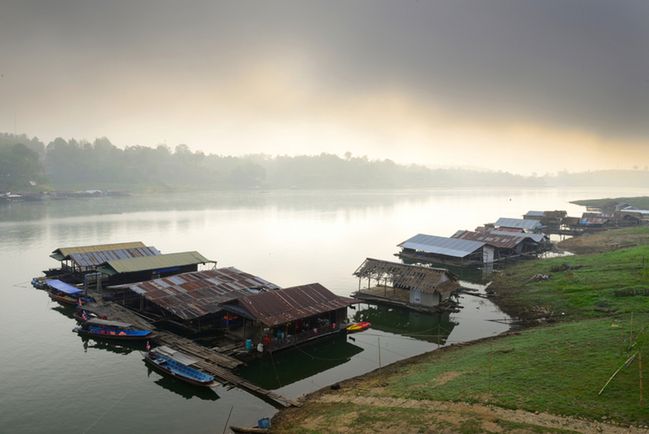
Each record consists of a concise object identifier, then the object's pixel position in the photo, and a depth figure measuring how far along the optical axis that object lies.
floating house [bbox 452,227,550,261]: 69.37
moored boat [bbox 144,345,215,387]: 27.77
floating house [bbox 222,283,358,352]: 32.69
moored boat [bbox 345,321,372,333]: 38.63
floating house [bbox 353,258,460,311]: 43.59
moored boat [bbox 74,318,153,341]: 35.41
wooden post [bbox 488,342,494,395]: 27.38
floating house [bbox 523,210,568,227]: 99.57
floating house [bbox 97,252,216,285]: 48.56
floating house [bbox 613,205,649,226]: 99.25
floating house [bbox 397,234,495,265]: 65.88
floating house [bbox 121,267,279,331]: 37.19
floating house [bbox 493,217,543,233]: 86.76
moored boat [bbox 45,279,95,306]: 45.00
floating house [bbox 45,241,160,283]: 51.31
